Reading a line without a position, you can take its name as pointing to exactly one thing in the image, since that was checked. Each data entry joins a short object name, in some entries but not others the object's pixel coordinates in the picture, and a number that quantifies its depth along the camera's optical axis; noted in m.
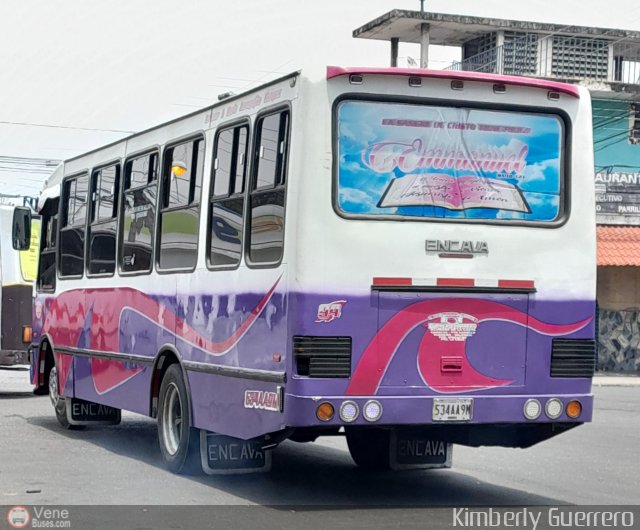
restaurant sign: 33.03
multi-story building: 32.56
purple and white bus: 9.52
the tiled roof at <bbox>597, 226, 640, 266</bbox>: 30.73
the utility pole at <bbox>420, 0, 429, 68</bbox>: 37.84
